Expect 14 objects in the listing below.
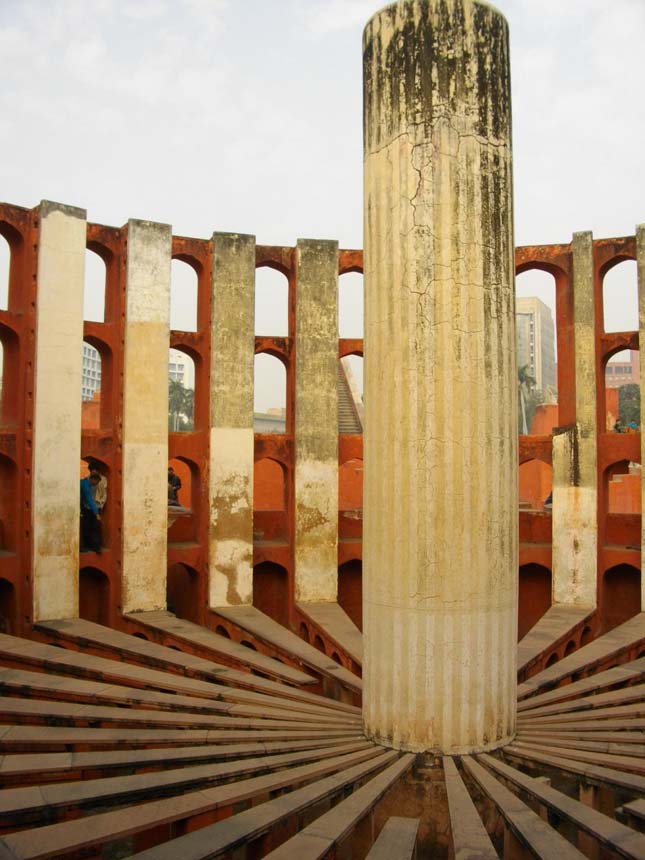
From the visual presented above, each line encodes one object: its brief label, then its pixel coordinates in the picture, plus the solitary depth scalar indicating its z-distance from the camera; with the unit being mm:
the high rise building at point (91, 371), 108119
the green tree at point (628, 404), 41562
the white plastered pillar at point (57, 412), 11648
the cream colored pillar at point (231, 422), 13000
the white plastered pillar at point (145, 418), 12453
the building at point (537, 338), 96125
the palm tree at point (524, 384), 43778
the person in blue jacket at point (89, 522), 12703
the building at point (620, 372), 117175
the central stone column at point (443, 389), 6543
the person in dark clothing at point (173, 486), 16500
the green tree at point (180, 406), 53438
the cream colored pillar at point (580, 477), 13242
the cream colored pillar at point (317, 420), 13273
